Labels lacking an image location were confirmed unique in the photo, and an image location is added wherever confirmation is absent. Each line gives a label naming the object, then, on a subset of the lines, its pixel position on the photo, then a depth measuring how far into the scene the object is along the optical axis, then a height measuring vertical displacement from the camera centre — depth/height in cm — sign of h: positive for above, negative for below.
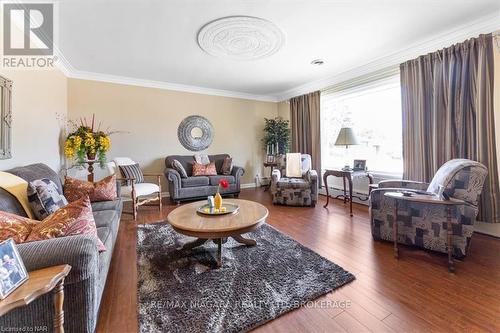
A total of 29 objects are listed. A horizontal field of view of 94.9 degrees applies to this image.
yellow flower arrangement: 340 +43
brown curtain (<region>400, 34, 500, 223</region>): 250 +67
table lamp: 365 +49
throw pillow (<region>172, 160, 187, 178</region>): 435 +6
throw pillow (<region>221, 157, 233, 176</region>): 488 +8
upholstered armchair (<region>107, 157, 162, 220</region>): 331 -24
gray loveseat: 415 -20
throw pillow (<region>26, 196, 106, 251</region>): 119 -28
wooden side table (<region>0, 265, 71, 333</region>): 75 -41
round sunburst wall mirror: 500 +86
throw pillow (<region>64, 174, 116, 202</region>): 247 -18
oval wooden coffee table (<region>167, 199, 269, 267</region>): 178 -43
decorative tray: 214 -38
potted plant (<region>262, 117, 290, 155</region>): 563 +85
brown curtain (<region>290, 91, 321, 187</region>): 485 +98
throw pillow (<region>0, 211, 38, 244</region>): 114 -28
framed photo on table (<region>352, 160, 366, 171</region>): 373 +5
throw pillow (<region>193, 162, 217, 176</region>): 461 +4
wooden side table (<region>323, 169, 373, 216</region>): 347 -8
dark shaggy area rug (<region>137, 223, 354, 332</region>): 140 -86
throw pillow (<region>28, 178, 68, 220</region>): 162 -19
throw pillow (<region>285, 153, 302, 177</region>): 440 +8
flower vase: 226 -31
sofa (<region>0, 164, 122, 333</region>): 99 -53
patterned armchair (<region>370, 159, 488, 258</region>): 201 -44
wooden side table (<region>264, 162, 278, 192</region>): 521 +13
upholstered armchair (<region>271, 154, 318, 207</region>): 393 -36
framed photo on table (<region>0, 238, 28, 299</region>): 79 -35
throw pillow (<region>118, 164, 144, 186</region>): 358 +0
